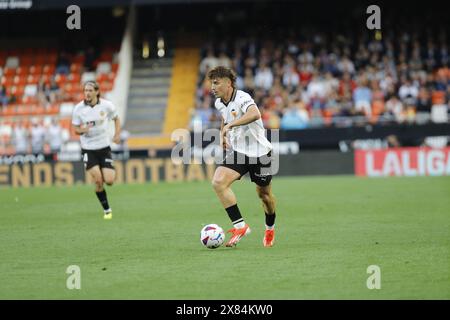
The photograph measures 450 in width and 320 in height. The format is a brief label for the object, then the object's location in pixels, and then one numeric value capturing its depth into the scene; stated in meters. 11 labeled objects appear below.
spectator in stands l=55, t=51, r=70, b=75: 38.38
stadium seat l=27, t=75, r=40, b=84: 38.38
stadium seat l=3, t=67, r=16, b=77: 39.28
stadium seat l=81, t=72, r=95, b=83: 37.62
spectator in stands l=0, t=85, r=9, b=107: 37.21
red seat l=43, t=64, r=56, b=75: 38.90
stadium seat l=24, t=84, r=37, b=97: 37.59
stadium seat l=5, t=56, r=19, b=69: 39.94
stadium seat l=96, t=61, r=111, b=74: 38.50
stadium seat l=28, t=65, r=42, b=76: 39.03
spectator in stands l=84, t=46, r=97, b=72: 38.97
